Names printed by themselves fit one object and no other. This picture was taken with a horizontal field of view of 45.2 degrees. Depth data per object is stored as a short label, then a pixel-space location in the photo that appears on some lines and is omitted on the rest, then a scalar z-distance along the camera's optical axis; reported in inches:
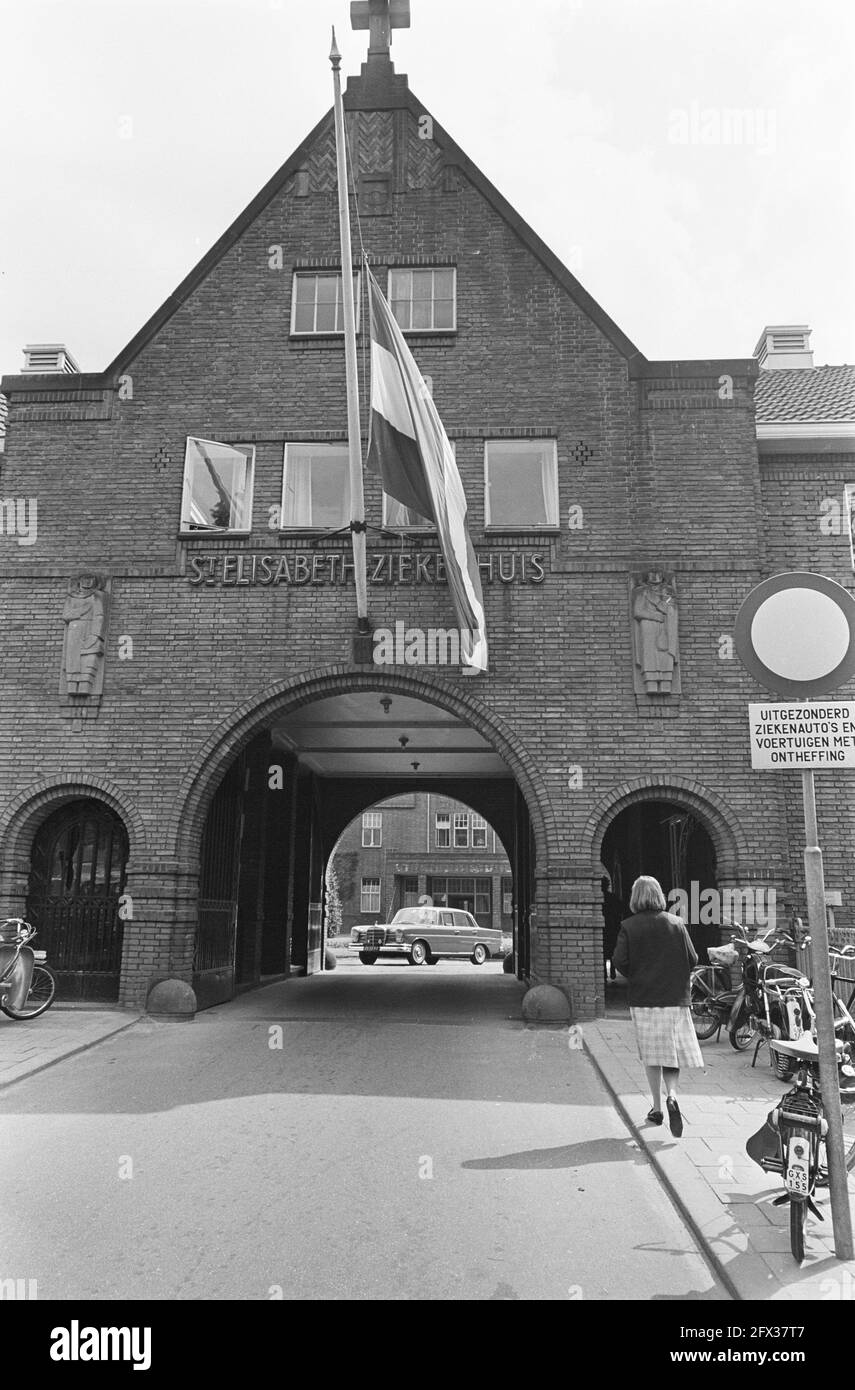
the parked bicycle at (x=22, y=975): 448.1
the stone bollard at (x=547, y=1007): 463.5
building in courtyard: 2102.6
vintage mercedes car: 1227.2
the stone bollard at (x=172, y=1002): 475.5
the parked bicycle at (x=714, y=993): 417.1
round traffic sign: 202.2
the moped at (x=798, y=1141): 178.7
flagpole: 467.5
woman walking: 283.4
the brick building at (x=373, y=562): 503.8
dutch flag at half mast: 458.3
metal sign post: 201.5
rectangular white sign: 201.5
